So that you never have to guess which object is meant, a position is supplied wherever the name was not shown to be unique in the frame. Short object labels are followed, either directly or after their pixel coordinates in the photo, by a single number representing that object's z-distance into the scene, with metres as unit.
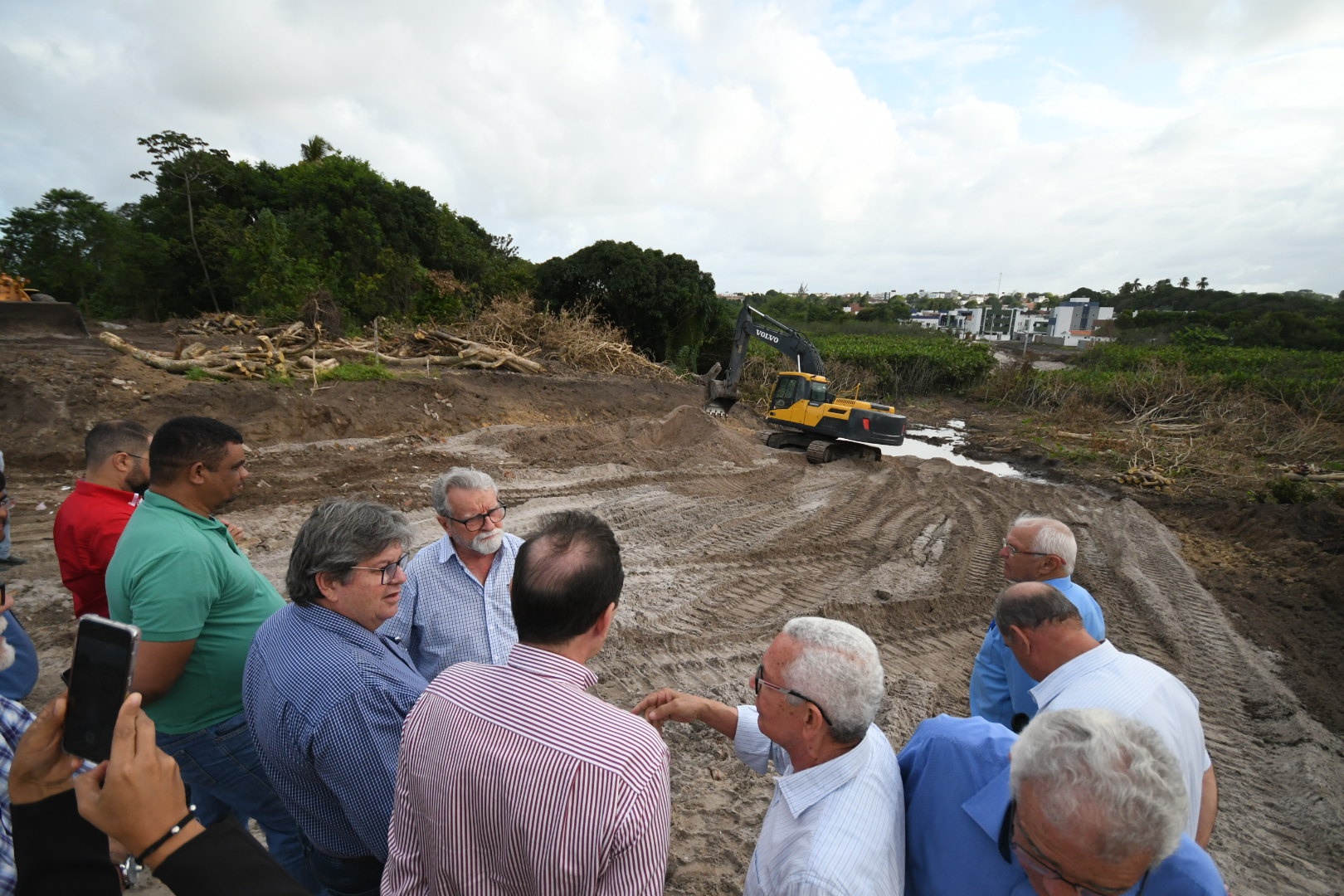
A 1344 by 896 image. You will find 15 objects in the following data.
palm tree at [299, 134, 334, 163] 26.72
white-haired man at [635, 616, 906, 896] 1.36
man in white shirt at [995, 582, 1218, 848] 1.97
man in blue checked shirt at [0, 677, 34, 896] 1.20
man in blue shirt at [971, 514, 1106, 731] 2.60
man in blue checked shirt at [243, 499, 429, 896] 1.65
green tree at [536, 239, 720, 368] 19.69
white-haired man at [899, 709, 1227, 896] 1.12
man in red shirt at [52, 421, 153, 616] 2.71
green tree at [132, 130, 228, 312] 18.62
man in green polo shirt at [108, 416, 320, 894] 2.00
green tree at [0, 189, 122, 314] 21.48
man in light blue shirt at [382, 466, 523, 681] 2.42
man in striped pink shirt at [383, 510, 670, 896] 1.22
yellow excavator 11.96
